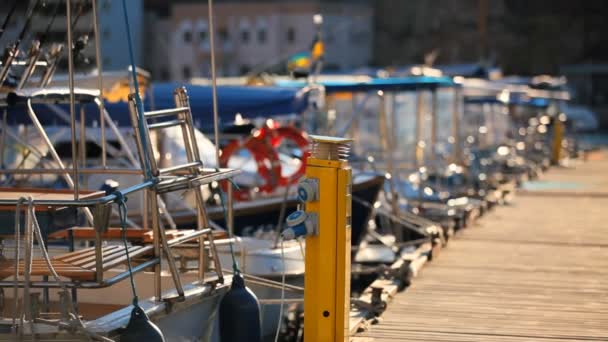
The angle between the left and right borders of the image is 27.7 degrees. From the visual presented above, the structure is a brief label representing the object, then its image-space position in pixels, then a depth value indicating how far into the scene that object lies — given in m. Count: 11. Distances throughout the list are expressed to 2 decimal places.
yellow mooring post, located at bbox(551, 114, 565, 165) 28.36
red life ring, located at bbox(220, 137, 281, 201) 15.52
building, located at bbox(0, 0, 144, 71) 65.81
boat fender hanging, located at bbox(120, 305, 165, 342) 7.24
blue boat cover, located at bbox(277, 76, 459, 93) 17.08
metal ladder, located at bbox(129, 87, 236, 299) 7.70
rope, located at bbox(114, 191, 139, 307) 7.22
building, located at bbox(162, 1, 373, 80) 69.75
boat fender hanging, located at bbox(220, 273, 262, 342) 8.43
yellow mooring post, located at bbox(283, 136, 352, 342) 7.91
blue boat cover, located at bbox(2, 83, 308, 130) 13.84
